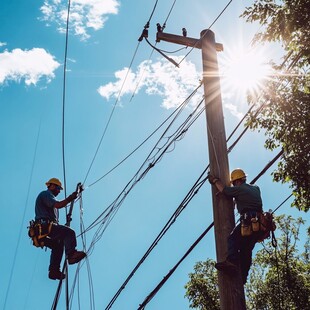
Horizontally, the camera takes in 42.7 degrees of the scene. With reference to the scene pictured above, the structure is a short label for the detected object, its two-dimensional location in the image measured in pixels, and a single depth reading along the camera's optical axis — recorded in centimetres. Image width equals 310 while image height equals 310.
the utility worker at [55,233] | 654
